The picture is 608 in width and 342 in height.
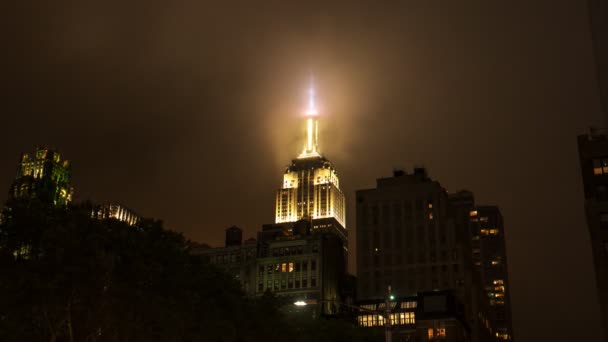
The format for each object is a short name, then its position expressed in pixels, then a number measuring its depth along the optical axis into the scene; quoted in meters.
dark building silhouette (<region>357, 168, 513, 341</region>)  192.50
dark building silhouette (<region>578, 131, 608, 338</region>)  81.56
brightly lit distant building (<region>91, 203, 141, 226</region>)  56.02
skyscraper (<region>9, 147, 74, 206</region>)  53.97
